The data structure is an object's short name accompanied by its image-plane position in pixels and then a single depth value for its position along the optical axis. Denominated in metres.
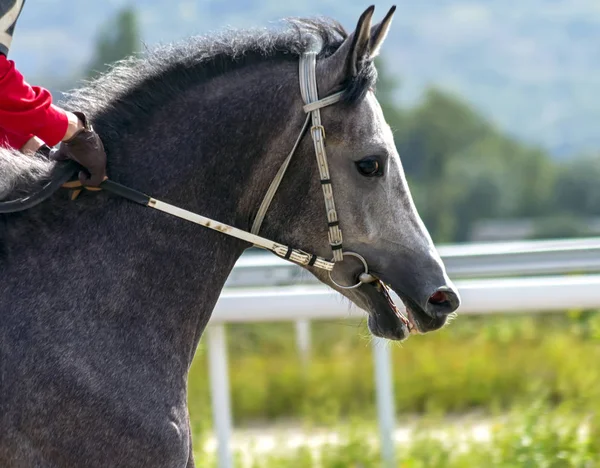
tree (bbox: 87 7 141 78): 123.00
